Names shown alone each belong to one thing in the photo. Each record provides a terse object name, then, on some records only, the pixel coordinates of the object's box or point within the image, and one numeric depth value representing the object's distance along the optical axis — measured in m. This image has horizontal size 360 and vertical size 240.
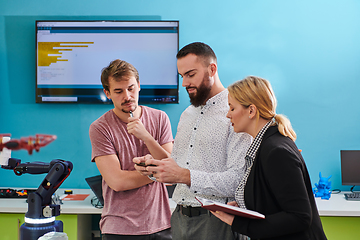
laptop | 2.29
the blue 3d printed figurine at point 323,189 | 2.60
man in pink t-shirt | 1.49
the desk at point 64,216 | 2.29
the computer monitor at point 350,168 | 2.80
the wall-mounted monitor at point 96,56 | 2.85
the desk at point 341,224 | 2.30
